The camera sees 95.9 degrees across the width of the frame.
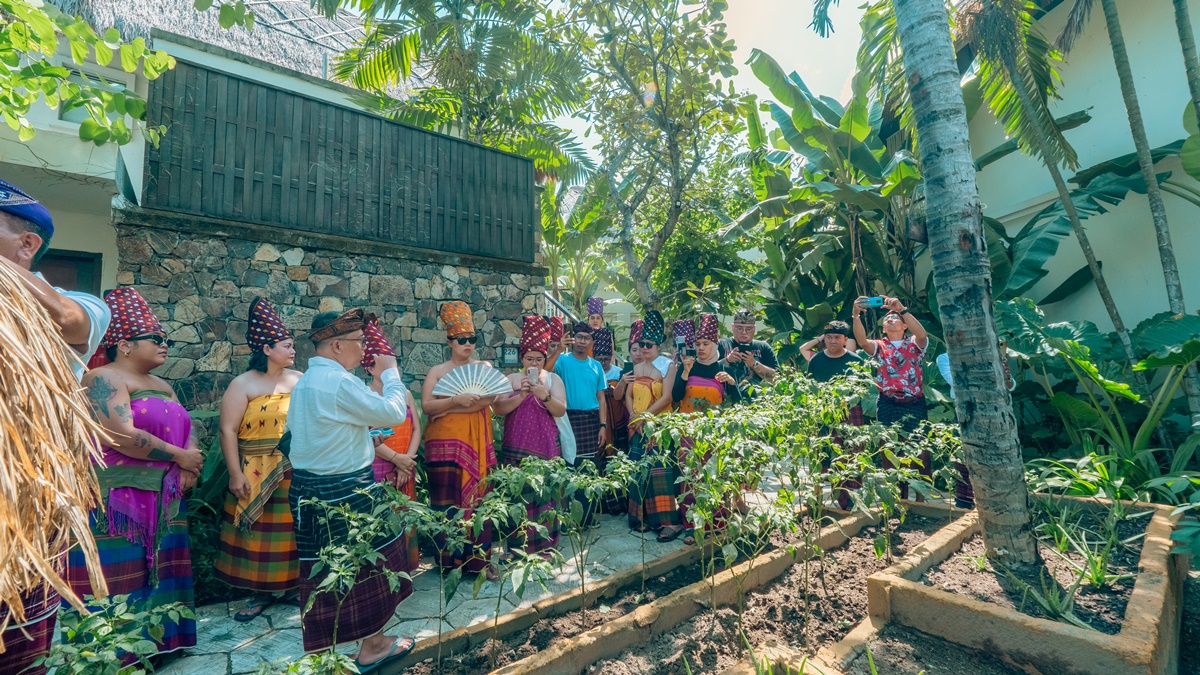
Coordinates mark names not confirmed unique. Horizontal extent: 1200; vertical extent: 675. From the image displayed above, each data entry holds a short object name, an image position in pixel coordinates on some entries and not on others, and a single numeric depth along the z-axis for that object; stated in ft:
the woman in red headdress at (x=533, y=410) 12.85
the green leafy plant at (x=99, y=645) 5.05
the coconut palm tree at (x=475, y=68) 25.85
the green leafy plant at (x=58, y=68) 7.97
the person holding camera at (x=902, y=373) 15.61
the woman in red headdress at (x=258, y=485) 10.66
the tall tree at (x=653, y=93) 23.49
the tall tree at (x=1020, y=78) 19.06
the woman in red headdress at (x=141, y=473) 8.50
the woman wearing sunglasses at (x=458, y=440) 11.76
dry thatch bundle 3.02
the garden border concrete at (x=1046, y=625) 6.68
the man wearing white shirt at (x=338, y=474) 8.02
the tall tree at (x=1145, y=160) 17.99
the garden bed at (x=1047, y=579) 8.12
